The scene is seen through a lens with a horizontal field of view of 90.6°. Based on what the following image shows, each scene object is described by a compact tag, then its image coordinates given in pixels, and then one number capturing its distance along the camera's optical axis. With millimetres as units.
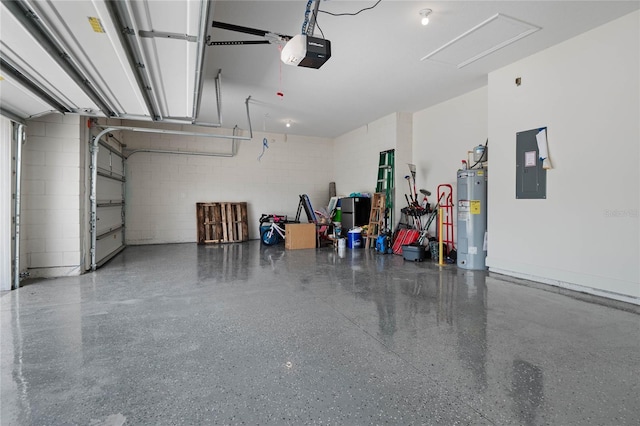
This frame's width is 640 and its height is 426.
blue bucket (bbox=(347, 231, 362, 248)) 7305
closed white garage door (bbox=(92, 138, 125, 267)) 5484
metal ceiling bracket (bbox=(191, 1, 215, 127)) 2066
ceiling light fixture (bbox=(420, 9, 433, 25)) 3227
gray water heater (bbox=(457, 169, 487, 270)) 4973
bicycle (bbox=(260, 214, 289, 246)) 7738
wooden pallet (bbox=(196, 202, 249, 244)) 8305
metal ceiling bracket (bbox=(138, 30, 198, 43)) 2334
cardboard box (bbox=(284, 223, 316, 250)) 7211
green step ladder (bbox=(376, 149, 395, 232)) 7184
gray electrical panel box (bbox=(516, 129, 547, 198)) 4141
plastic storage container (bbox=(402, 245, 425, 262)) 5613
